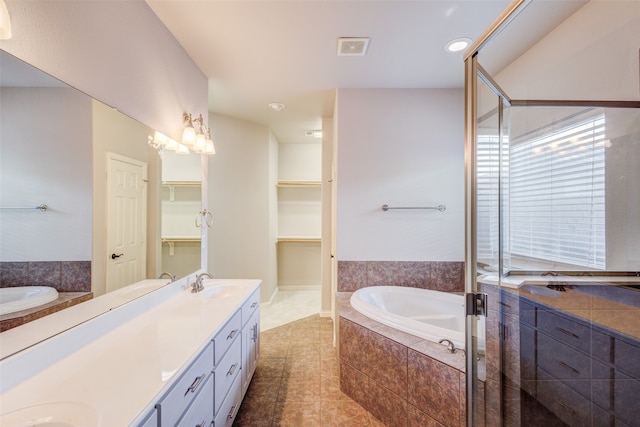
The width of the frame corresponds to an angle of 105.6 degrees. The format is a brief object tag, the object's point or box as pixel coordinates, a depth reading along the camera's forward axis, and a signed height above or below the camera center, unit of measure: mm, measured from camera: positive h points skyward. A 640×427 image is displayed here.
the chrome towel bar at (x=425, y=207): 2383 +58
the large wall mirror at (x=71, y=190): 824 +97
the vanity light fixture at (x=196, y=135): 1776 +595
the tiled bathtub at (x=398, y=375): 1280 -983
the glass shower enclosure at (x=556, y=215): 1151 -10
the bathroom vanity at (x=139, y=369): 708 -572
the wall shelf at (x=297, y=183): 3891 +473
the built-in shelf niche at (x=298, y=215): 4137 -42
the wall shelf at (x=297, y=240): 3975 -448
